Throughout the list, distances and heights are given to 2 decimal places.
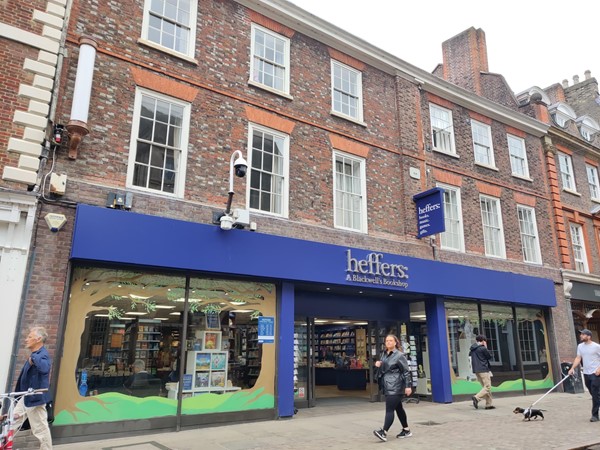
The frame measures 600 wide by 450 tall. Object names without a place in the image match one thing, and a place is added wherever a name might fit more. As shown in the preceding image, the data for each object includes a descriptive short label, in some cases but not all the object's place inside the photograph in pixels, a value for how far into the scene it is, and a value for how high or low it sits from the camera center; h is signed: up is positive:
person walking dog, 8.94 -0.33
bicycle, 5.02 -0.86
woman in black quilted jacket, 7.50 -0.53
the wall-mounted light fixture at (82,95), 7.78 +4.28
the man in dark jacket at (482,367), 11.12 -0.44
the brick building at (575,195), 16.77 +6.00
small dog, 9.19 -1.26
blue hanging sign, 12.10 +3.64
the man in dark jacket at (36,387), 5.67 -0.48
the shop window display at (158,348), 7.62 +0.00
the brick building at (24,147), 7.00 +3.20
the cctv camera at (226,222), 8.79 +2.38
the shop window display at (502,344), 13.00 +0.13
